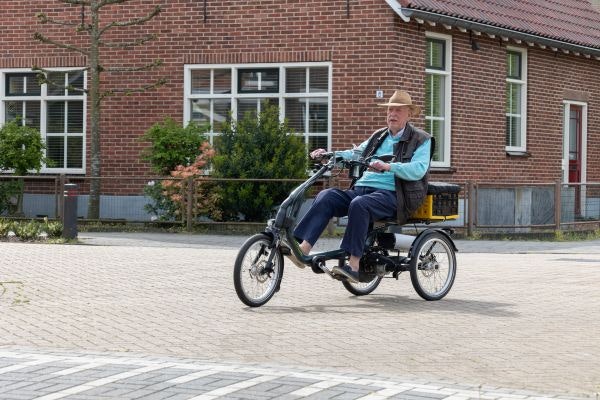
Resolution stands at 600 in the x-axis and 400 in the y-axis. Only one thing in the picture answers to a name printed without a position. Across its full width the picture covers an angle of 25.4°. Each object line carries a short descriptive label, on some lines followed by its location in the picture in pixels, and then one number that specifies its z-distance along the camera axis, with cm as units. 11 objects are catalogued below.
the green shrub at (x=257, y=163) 2131
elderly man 1117
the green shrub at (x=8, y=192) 2338
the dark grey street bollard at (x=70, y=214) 1917
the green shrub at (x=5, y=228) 1983
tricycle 1091
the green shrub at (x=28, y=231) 1952
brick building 2261
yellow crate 1169
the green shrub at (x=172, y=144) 2267
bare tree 2344
